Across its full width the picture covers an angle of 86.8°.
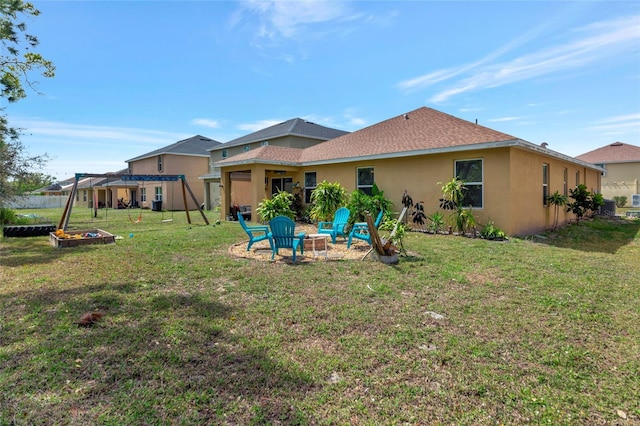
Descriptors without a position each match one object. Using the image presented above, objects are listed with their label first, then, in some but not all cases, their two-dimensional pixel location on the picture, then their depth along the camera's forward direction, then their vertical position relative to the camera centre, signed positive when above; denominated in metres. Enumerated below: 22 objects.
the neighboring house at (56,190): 54.06 +2.72
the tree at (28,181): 14.96 +1.18
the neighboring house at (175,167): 30.78 +3.64
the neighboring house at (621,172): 28.56 +2.47
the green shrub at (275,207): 12.85 -0.10
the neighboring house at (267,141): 24.20 +4.88
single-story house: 10.44 +1.44
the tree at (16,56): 9.39 +4.58
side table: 7.88 -0.83
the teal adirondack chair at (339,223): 9.75 -0.57
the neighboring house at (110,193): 35.69 +1.60
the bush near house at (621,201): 28.47 -0.06
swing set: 12.49 +1.20
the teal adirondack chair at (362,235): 8.49 -0.81
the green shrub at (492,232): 10.11 -0.93
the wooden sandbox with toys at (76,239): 9.69 -0.95
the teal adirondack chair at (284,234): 7.27 -0.64
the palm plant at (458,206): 10.82 -0.12
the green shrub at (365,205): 12.05 -0.06
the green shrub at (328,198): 12.84 +0.20
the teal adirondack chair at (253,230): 8.19 -0.65
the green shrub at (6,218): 16.02 -0.49
